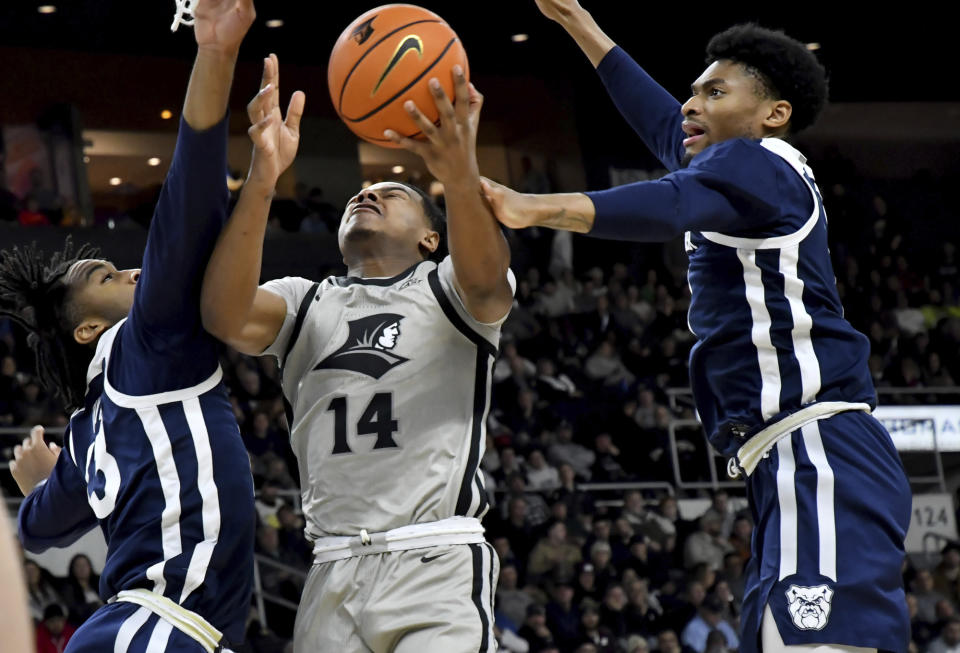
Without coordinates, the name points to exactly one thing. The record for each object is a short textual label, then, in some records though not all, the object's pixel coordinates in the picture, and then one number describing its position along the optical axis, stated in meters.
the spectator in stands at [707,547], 12.84
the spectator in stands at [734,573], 12.41
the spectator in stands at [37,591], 9.41
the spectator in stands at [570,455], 13.77
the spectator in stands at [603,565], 12.11
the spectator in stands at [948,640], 12.47
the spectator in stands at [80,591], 9.49
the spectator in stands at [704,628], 11.62
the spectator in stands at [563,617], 11.30
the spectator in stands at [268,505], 11.03
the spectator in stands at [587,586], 11.91
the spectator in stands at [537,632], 10.98
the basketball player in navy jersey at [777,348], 3.12
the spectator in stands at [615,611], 11.76
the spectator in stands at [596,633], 11.32
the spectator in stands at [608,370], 15.30
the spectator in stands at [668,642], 11.40
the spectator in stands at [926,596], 12.91
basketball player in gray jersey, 3.19
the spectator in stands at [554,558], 12.03
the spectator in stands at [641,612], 11.82
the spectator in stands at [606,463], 13.87
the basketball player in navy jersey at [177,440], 2.98
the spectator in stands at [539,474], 13.07
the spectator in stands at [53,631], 8.92
